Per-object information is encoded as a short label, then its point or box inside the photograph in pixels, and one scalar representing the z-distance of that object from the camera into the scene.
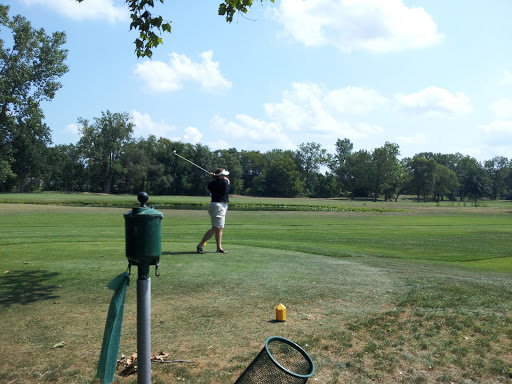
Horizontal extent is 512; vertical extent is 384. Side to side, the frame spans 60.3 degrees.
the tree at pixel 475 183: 143.50
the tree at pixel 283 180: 133.88
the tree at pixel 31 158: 72.59
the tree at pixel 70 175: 105.54
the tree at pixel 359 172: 114.88
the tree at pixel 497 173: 167.12
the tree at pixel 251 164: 151.25
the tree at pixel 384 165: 109.62
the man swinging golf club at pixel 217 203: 11.19
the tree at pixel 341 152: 162.00
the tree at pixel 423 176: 127.19
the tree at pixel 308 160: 155.25
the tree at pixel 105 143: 105.44
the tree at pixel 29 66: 36.56
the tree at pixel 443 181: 131.75
